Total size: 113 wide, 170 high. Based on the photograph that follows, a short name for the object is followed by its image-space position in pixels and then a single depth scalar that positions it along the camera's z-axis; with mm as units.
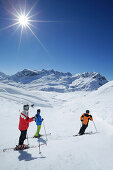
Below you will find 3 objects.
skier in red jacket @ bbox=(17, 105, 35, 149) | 6191
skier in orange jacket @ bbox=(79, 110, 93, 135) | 8898
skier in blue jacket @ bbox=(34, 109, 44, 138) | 8267
